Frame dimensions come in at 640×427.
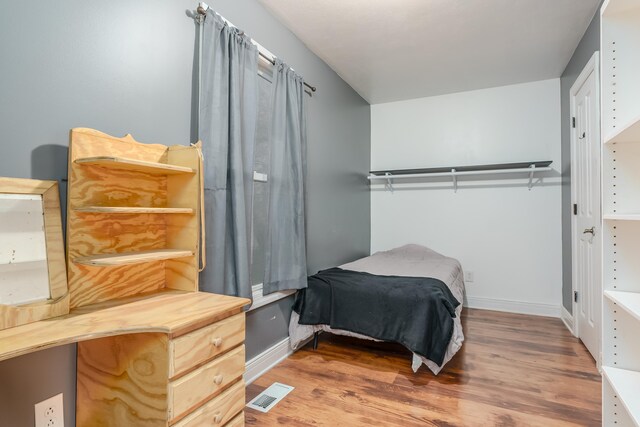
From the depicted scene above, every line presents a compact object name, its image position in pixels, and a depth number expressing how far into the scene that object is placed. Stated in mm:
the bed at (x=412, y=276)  2281
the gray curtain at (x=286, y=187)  2459
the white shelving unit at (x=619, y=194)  1230
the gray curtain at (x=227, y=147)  1818
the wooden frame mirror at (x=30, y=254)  1104
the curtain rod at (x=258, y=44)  1816
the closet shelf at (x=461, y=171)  3549
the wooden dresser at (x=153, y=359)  1143
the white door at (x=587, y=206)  2472
